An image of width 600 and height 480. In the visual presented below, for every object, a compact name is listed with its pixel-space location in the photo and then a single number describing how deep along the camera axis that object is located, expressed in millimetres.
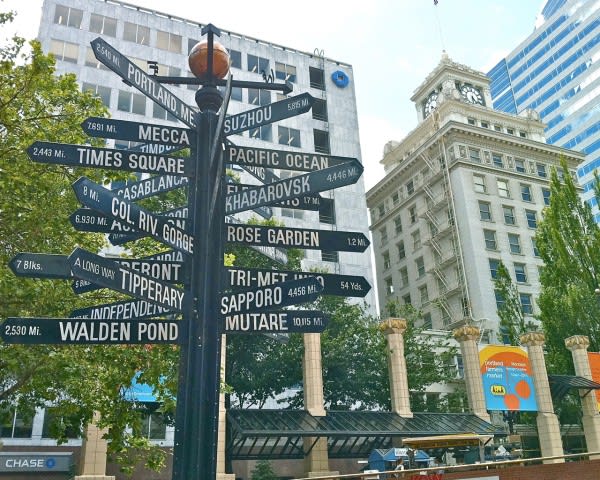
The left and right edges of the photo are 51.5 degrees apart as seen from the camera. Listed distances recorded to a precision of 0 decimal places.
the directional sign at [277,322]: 6301
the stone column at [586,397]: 32156
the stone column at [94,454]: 21297
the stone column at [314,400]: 24844
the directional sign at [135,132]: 6855
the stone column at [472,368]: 29812
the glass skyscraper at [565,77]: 107000
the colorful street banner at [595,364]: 33906
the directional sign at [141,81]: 6461
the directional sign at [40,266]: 5742
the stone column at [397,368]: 27942
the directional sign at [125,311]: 6000
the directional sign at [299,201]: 7316
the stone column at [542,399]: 30203
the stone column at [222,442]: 20203
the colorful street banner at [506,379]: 30344
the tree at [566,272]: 37969
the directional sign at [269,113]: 7078
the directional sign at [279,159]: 7114
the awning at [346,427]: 23672
